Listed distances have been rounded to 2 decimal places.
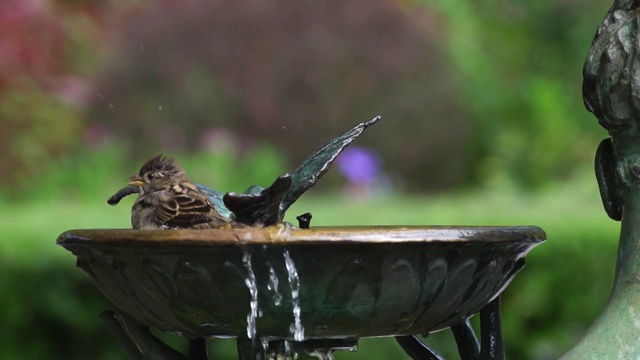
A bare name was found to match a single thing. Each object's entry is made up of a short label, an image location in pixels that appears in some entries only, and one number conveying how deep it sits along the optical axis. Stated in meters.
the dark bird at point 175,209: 5.42
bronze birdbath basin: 4.54
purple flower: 17.91
